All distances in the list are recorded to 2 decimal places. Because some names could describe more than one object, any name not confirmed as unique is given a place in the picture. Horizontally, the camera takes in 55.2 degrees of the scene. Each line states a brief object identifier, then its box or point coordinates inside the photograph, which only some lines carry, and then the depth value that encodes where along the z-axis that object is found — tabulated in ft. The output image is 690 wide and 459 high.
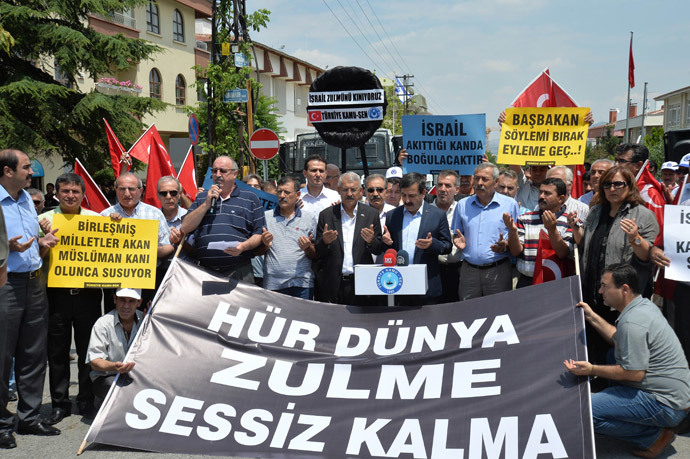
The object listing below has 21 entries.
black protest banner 15.23
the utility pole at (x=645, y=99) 189.47
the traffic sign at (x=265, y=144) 46.32
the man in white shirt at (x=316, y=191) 23.40
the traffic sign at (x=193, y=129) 49.98
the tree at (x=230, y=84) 56.95
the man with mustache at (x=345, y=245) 20.74
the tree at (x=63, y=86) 57.93
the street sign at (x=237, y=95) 51.49
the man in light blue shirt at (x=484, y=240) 20.39
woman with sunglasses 17.74
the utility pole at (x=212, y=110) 56.95
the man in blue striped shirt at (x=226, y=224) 19.90
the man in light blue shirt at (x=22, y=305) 17.48
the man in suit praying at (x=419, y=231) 20.53
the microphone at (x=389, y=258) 18.45
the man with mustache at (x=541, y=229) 19.06
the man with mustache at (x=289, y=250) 20.72
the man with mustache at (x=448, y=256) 22.24
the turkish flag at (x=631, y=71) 87.31
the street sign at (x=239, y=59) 53.67
